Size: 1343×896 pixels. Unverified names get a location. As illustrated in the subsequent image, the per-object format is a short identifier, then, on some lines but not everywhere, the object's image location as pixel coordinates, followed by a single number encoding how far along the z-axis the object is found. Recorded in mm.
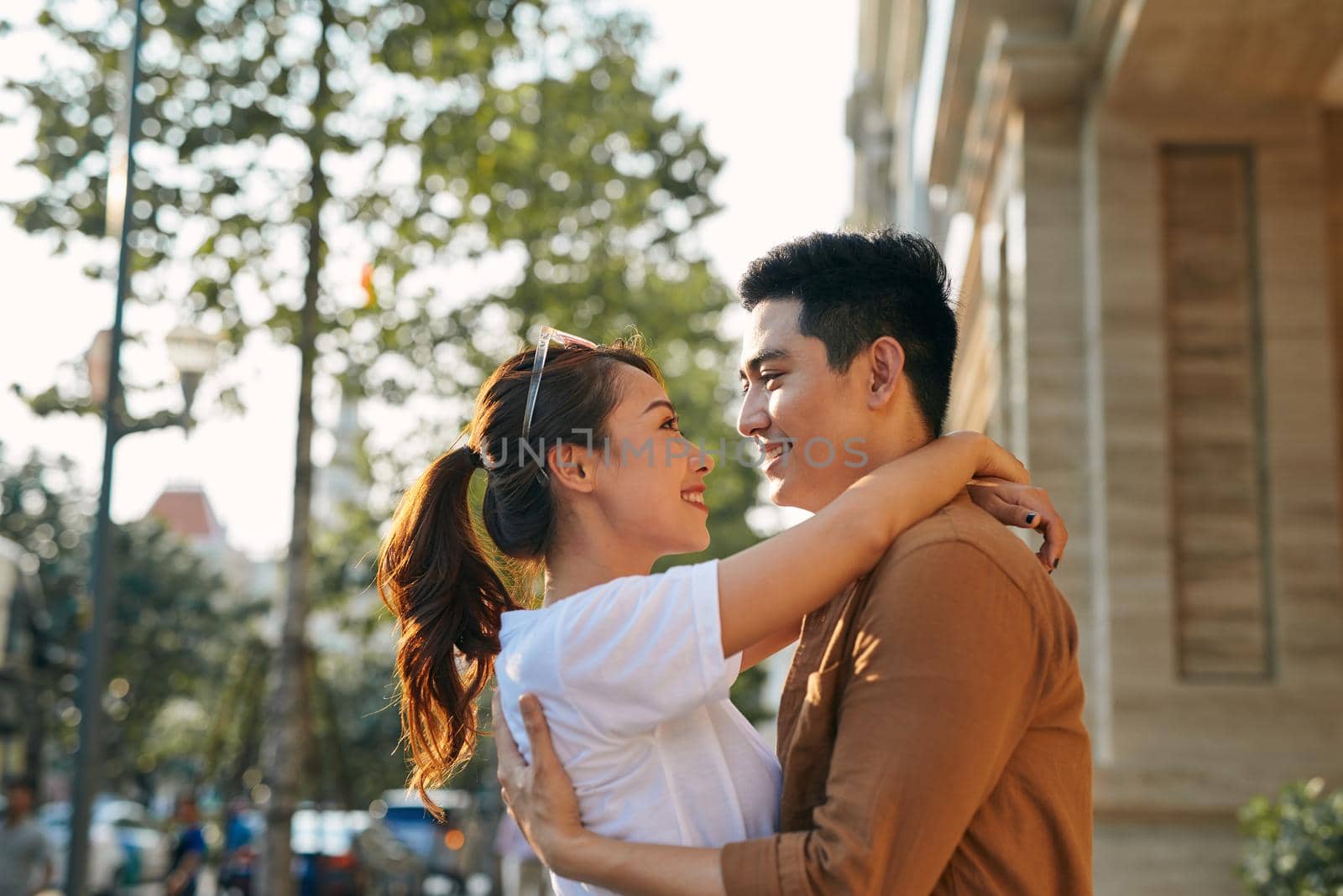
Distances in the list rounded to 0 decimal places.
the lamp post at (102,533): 10625
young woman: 2311
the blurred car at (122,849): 21969
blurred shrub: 6059
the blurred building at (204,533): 23228
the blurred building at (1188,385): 7664
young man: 2098
